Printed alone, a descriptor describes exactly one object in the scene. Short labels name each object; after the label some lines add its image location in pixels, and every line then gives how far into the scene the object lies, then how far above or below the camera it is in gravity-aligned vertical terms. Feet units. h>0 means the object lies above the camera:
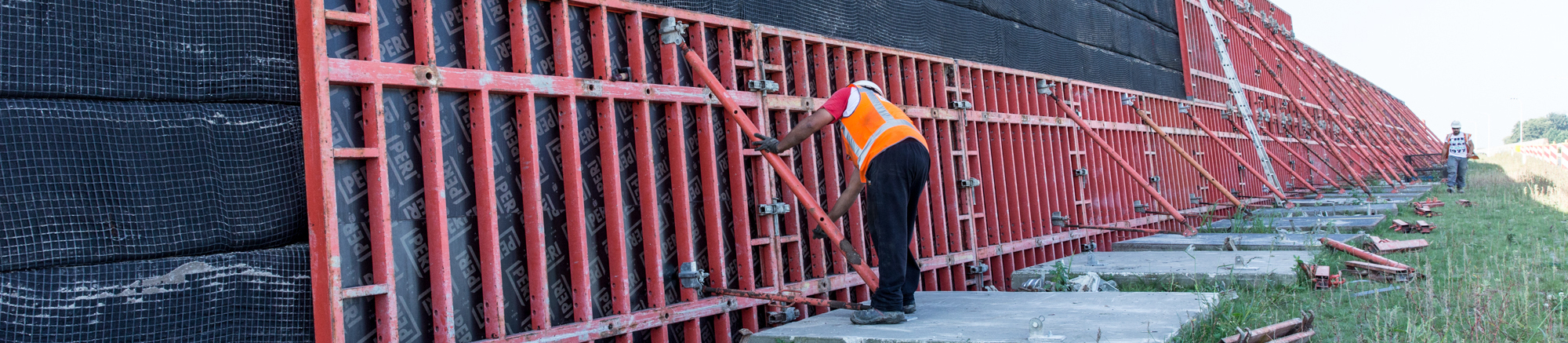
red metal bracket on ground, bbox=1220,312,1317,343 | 16.06 -2.81
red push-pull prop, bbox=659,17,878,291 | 18.74 +0.79
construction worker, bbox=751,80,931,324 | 17.44 +0.52
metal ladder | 58.85 +5.69
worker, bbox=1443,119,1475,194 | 61.26 -0.54
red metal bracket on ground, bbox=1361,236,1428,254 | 30.11 -2.80
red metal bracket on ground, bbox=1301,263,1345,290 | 24.25 -2.90
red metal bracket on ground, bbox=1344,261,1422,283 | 24.63 -2.99
